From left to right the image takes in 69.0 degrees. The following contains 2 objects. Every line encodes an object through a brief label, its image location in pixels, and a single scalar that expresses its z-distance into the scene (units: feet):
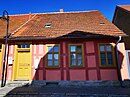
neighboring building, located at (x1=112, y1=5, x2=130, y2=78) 26.85
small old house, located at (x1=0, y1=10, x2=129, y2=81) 19.64
